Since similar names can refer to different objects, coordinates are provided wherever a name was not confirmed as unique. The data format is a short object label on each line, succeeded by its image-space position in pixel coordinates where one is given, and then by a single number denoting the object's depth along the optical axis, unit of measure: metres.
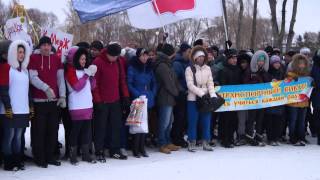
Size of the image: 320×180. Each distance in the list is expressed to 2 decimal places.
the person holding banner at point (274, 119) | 9.05
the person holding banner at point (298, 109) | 9.11
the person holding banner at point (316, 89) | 9.19
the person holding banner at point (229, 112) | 8.80
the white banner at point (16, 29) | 9.52
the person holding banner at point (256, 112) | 8.88
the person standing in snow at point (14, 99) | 6.51
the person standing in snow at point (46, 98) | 6.82
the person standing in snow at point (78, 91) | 7.09
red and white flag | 9.32
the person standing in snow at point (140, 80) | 7.79
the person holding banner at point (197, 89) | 8.22
